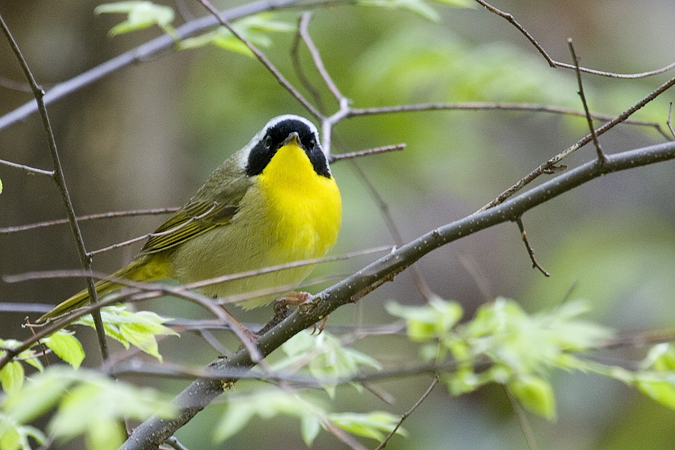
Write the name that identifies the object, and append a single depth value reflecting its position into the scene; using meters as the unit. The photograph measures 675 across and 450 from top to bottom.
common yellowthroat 6.42
